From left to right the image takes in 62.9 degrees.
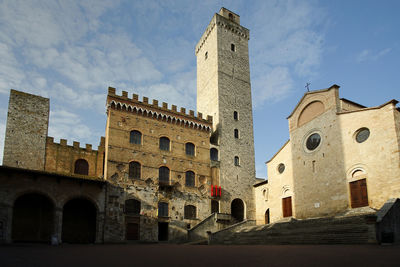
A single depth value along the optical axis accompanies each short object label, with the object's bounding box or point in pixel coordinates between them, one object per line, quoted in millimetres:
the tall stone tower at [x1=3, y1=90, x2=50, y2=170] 24656
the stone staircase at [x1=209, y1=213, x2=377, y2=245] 15000
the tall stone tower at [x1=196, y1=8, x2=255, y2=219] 30766
